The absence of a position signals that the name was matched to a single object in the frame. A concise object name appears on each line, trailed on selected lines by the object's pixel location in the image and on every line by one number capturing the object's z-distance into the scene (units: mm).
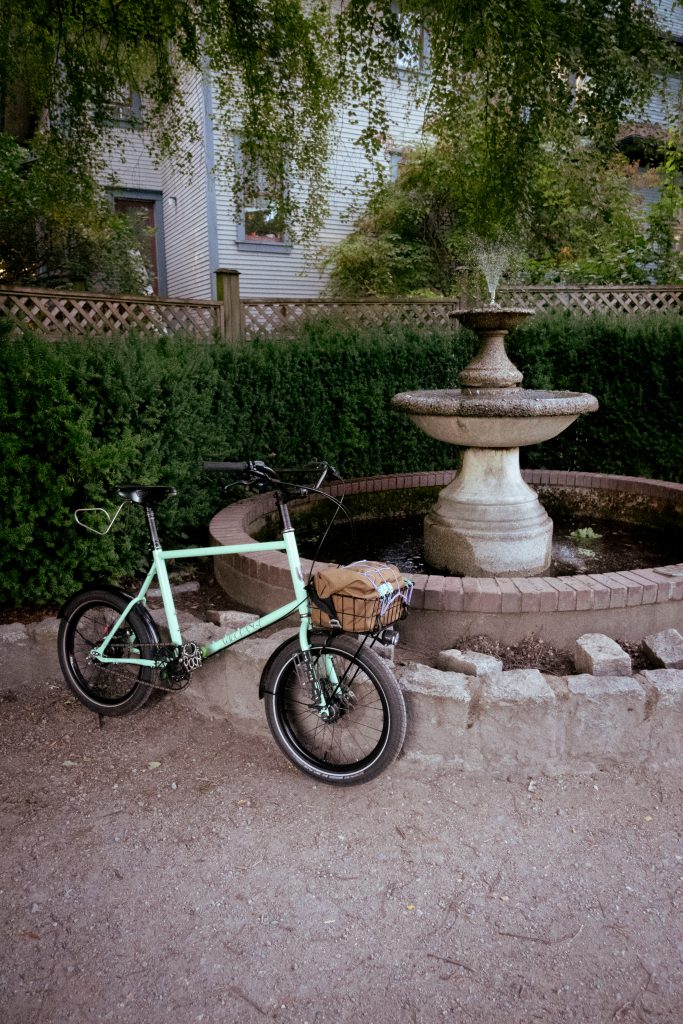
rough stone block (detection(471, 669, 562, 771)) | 2834
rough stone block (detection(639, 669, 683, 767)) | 2844
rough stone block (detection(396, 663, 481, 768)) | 2844
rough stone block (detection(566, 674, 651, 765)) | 2848
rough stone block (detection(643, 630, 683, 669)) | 3158
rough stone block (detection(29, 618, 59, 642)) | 3688
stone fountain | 4184
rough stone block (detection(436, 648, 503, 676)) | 3041
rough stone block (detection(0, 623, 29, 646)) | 3662
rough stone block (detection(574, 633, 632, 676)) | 3029
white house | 15406
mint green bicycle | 2672
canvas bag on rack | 2572
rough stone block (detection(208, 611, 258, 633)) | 3490
